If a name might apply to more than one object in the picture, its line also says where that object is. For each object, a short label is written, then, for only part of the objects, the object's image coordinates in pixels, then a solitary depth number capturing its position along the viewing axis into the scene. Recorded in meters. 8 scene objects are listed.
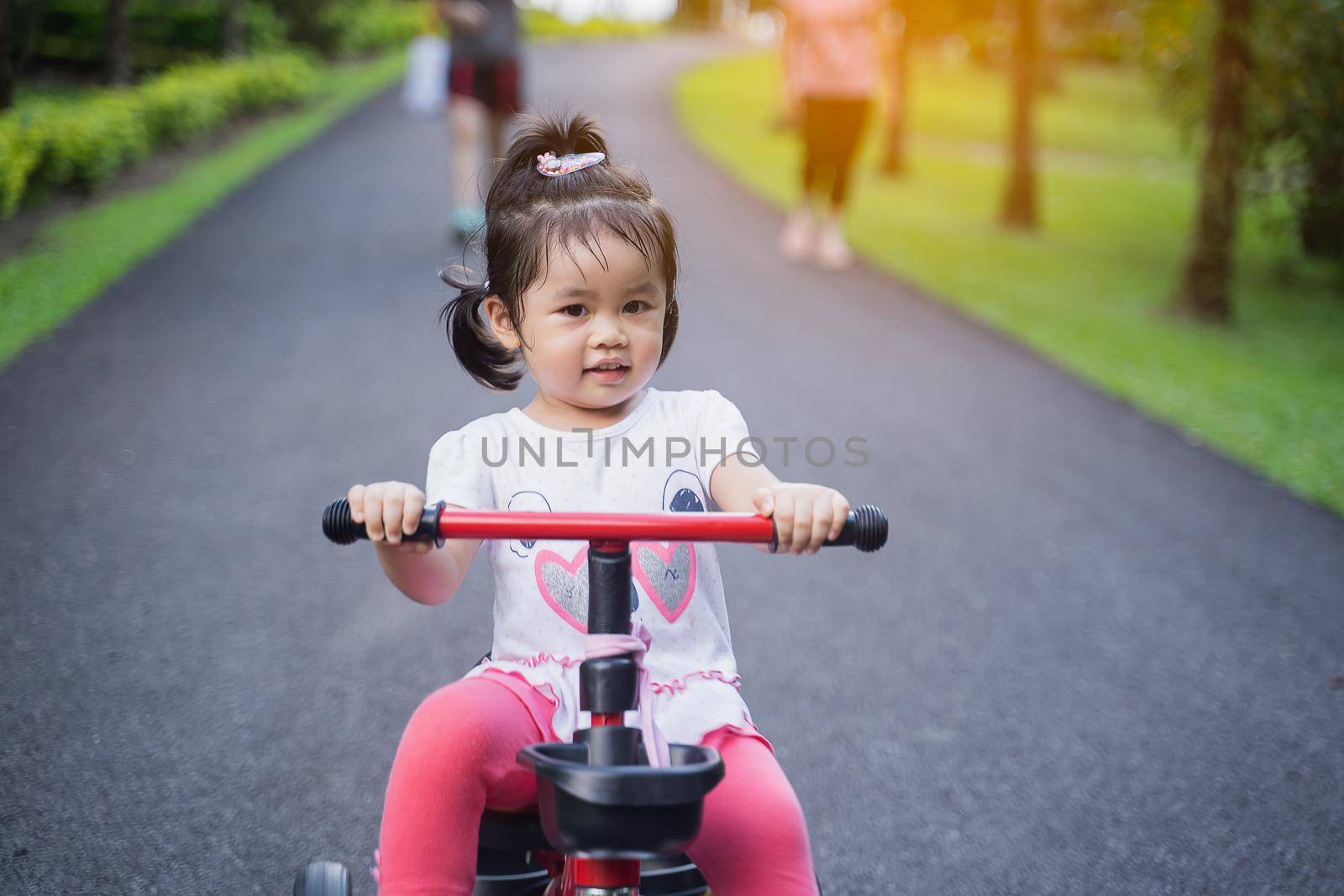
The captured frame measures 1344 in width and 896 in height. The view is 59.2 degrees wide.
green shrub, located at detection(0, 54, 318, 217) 7.81
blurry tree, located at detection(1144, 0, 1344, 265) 8.06
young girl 1.64
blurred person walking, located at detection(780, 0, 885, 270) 8.05
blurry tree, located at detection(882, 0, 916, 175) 15.34
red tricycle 1.36
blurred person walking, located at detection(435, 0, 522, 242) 7.57
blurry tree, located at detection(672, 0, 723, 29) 62.44
